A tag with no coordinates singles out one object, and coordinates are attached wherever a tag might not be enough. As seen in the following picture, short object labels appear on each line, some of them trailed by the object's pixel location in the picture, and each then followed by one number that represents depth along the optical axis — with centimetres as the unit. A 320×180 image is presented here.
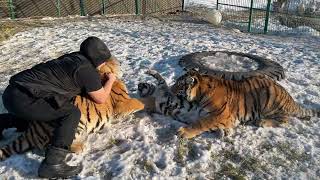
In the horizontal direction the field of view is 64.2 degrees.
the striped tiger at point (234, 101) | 258
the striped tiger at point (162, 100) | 279
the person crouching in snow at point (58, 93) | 210
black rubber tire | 353
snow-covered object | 775
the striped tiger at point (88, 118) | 227
